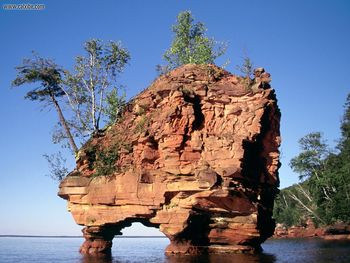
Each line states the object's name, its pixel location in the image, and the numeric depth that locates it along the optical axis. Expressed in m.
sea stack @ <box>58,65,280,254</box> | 29.11
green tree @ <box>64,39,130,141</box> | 38.09
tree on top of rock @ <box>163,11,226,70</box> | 45.07
